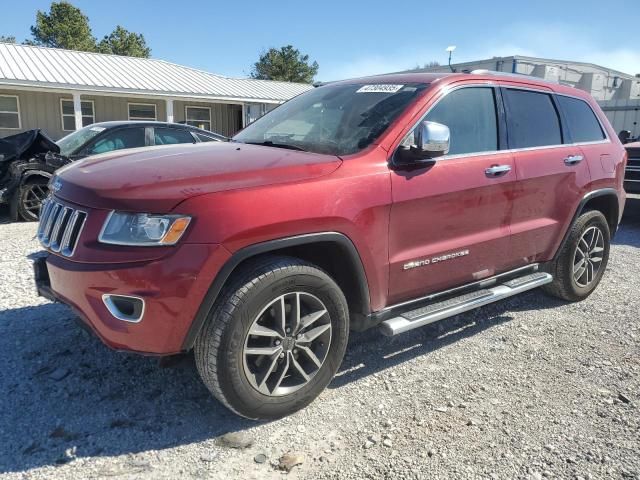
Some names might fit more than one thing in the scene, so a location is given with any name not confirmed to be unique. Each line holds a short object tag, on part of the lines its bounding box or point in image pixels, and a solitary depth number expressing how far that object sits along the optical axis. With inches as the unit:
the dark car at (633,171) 348.2
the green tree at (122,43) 2177.7
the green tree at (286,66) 2052.2
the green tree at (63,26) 1942.7
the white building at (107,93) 681.0
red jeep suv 96.7
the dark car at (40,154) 308.7
